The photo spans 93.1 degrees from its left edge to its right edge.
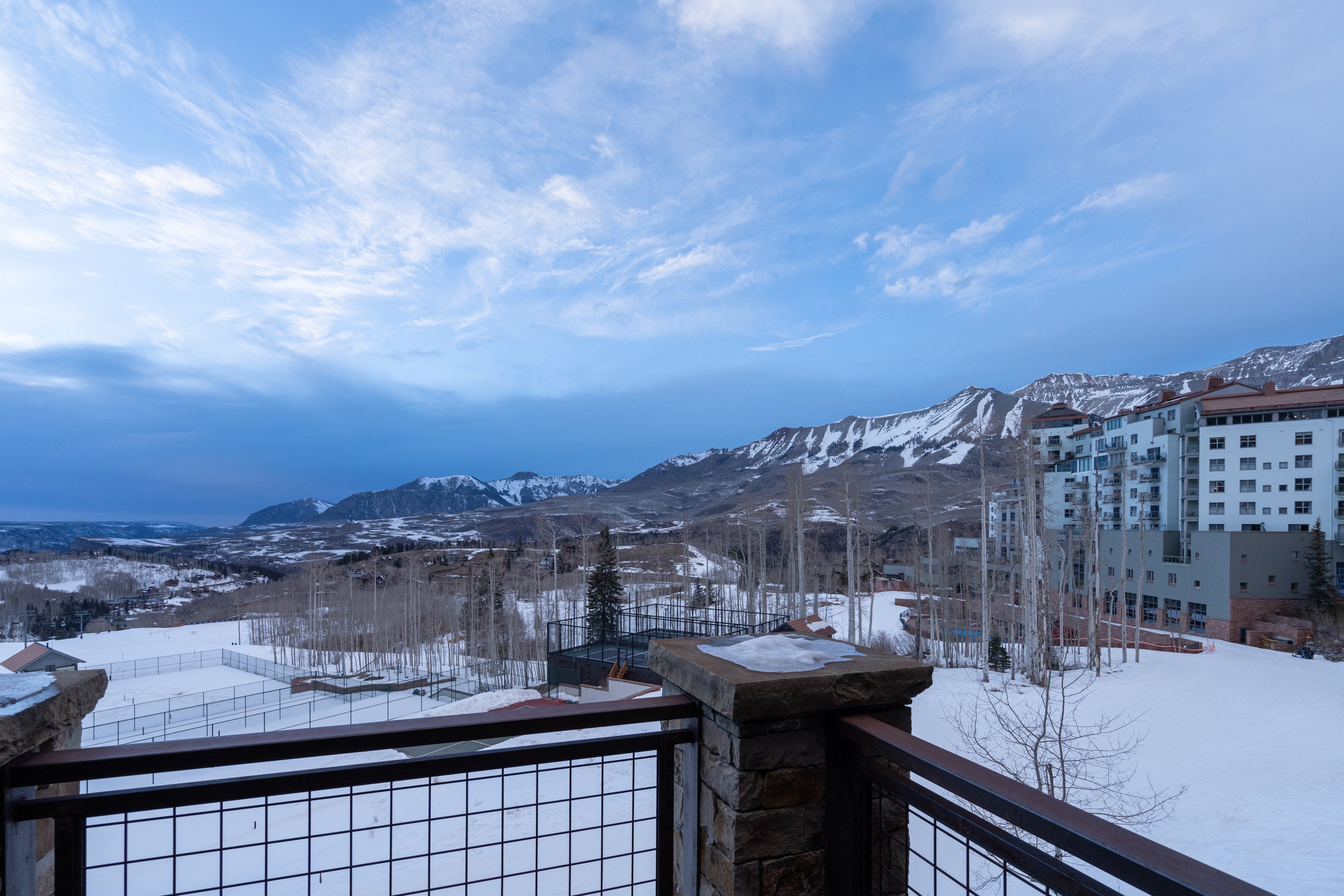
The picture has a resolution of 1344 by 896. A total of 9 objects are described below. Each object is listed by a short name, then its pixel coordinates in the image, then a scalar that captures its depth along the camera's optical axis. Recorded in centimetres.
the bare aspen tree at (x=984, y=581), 2195
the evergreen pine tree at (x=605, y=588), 2636
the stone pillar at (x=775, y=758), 220
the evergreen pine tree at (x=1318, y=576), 3180
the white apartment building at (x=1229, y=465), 3562
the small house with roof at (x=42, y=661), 2822
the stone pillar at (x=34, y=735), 169
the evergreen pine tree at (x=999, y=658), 2438
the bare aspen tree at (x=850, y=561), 2353
